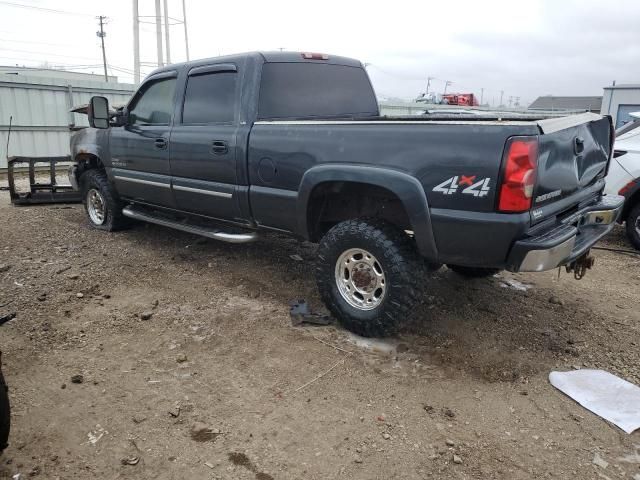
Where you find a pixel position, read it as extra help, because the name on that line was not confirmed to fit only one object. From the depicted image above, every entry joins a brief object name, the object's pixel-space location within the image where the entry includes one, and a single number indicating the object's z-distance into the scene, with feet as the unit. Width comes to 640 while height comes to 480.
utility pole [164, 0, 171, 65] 85.66
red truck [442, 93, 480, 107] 100.58
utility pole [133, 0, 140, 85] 77.77
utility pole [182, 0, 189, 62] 93.10
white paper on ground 9.16
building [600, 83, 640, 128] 56.13
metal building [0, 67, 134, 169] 43.91
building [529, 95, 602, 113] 125.78
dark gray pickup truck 9.65
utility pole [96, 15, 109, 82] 177.58
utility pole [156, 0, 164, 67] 83.82
